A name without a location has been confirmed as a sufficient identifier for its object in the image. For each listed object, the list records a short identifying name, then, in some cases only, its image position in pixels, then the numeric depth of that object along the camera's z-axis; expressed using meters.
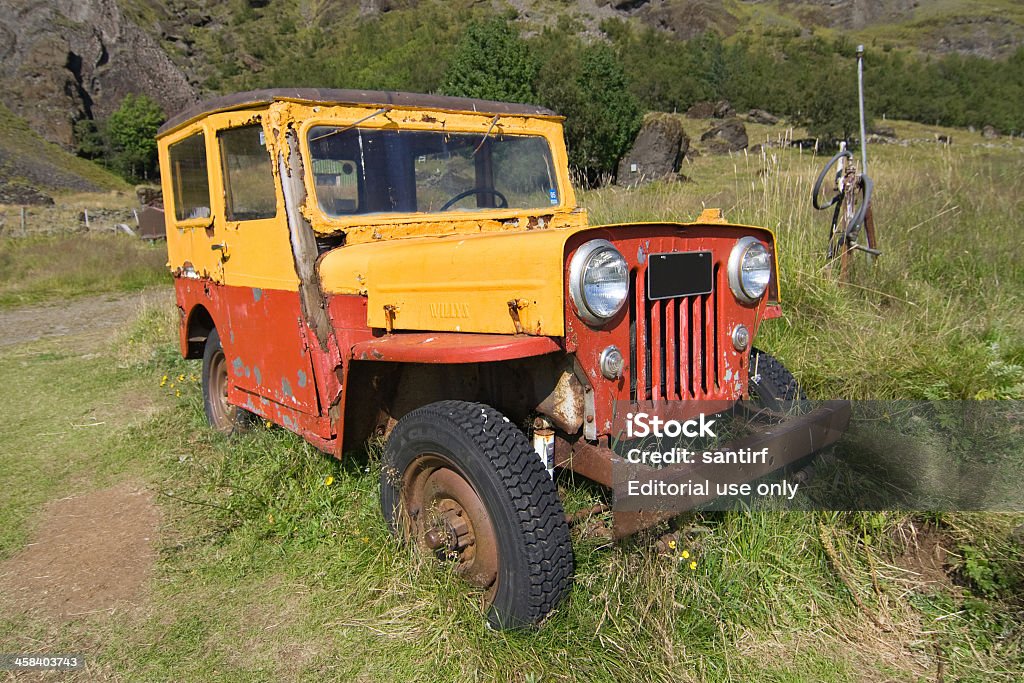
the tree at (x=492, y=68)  20.41
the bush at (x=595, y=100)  22.36
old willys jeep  2.47
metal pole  5.33
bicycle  5.06
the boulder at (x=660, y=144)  20.31
